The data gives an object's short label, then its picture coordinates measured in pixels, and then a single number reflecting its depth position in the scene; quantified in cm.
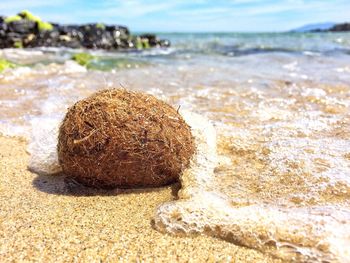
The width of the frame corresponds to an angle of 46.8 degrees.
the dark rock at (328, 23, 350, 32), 8958
